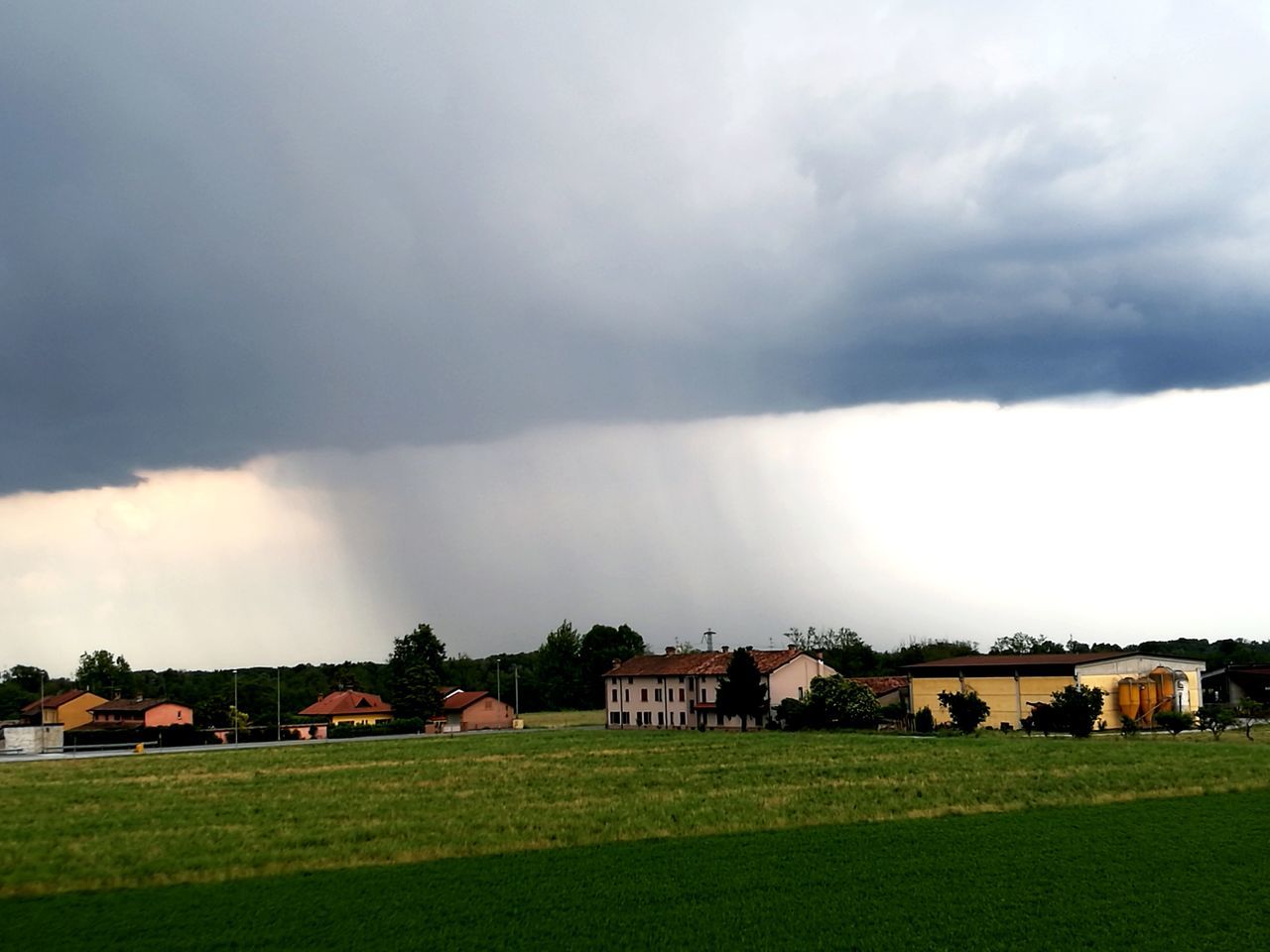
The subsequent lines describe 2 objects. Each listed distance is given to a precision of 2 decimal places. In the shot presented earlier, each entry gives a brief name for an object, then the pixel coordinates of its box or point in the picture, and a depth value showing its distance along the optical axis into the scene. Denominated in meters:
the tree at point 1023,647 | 166.88
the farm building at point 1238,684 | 103.25
